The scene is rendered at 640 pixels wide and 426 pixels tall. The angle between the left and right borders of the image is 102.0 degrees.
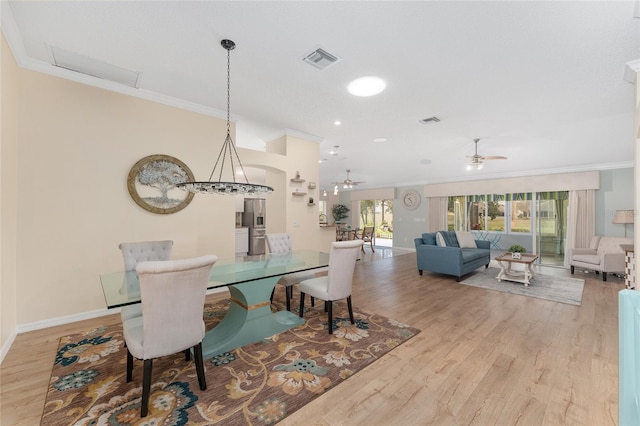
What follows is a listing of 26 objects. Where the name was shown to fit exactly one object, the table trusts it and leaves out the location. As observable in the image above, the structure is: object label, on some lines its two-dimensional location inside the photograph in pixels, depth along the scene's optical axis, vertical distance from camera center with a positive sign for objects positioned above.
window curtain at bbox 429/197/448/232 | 8.64 -0.04
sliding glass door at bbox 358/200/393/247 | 11.03 -0.25
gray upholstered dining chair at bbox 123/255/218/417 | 1.63 -0.67
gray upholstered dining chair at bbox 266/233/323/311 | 3.37 -0.60
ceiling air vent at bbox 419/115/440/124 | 4.21 +1.54
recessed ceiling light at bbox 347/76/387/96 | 3.04 +1.55
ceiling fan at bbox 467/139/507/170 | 4.94 +1.02
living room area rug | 4.07 -1.30
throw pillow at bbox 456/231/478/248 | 6.30 -0.66
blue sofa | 5.05 -0.91
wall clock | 9.28 +0.49
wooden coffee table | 4.75 -1.12
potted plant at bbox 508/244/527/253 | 5.21 -0.73
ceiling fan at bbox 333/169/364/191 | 8.17 +0.95
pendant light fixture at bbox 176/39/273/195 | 2.47 +0.25
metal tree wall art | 3.42 +0.38
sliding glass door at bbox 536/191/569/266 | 6.60 -0.32
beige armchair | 4.92 -0.86
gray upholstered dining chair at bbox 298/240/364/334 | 2.81 -0.74
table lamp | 5.07 -0.06
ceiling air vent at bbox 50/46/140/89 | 2.67 +1.60
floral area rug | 1.67 -1.31
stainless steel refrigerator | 7.90 -0.47
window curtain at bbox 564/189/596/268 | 6.04 -0.15
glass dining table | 2.36 -0.90
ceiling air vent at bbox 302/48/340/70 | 2.54 +1.56
